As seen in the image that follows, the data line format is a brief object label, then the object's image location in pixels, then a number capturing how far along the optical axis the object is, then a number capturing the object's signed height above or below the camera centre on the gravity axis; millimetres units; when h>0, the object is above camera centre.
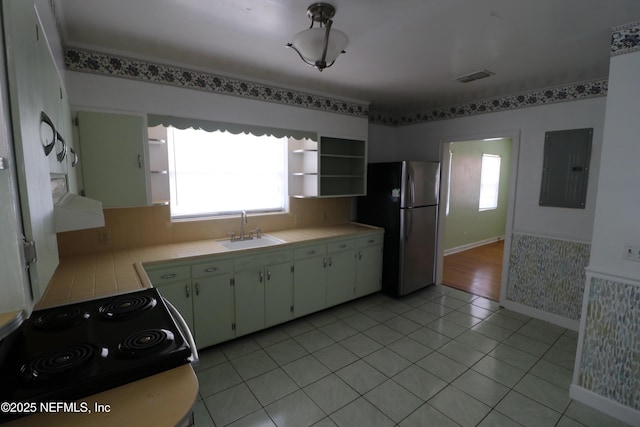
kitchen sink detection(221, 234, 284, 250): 2994 -666
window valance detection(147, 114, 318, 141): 2540 +495
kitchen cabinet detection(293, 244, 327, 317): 3084 -1076
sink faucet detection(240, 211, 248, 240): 3165 -465
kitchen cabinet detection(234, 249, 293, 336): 2713 -1066
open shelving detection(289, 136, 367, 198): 3559 +139
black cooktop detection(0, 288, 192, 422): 855 -596
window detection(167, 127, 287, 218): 2889 +60
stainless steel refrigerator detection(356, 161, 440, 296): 3670 -475
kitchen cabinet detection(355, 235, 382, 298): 3645 -1096
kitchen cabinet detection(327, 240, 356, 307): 3354 -1078
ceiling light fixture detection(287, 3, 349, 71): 1555 +737
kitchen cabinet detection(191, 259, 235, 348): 2484 -1065
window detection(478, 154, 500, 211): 6324 -53
